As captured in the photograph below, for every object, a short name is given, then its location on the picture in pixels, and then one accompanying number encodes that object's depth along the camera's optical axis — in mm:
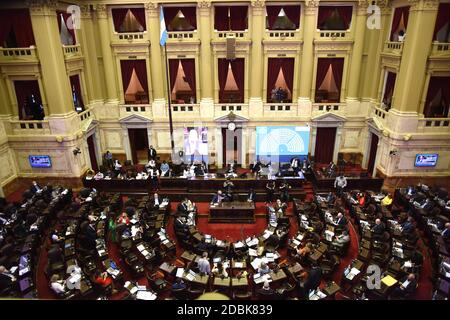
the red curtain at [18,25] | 16172
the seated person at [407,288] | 10172
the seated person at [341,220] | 13938
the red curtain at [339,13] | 19344
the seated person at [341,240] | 12852
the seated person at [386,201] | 15580
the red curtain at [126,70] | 20656
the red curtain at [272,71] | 20531
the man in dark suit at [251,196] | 16728
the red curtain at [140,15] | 19594
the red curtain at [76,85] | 18977
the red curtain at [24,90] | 17438
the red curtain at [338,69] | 20406
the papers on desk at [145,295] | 10297
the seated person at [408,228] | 13102
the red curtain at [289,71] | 20531
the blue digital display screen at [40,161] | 18266
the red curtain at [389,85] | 18469
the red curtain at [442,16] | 15438
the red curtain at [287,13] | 19484
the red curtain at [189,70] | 20516
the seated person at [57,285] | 10388
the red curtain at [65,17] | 17564
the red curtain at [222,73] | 20578
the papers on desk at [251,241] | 13102
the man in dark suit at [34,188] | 16766
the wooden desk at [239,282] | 10867
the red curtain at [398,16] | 16872
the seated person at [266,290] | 10461
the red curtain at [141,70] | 20625
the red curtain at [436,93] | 16766
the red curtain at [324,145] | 21703
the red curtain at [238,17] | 19578
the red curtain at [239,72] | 20578
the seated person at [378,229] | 13250
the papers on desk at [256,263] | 11871
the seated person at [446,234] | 12633
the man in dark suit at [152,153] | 20859
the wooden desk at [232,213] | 15797
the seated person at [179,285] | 10586
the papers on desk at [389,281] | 10592
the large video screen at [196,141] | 21484
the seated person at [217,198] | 16242
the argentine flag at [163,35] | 16358
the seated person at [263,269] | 11320
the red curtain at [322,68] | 20391
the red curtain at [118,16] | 19688
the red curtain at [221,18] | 19641
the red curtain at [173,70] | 20500
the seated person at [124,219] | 14188
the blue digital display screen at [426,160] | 17688
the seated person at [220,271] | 11316
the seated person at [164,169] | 19016
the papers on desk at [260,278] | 11047
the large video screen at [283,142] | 20875
